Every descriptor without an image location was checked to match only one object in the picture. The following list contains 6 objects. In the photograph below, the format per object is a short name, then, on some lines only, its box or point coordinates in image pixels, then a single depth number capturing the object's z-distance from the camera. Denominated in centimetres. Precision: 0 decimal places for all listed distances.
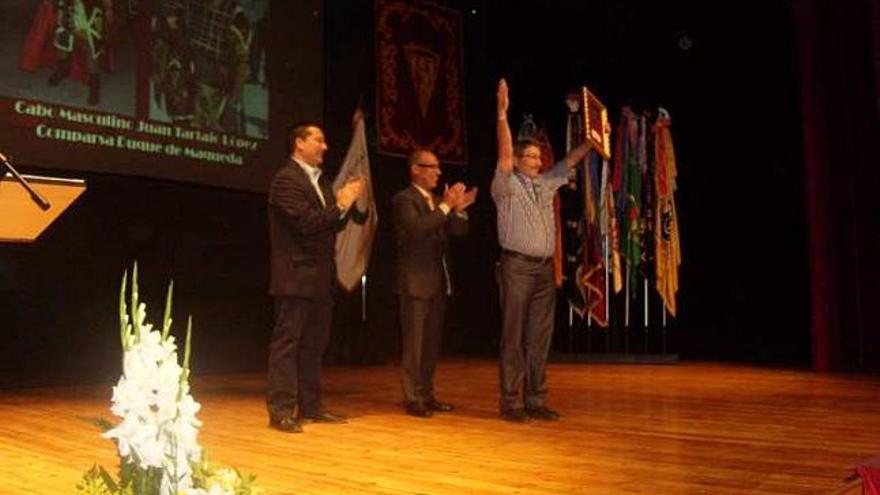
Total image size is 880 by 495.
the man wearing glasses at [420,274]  391
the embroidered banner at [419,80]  720
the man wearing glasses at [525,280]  368
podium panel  219
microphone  215
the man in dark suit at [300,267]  344
